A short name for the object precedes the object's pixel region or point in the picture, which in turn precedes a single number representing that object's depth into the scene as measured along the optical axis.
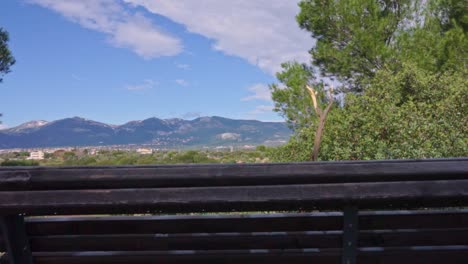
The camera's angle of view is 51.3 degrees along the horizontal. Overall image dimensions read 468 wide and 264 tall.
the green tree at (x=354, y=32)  15.75
